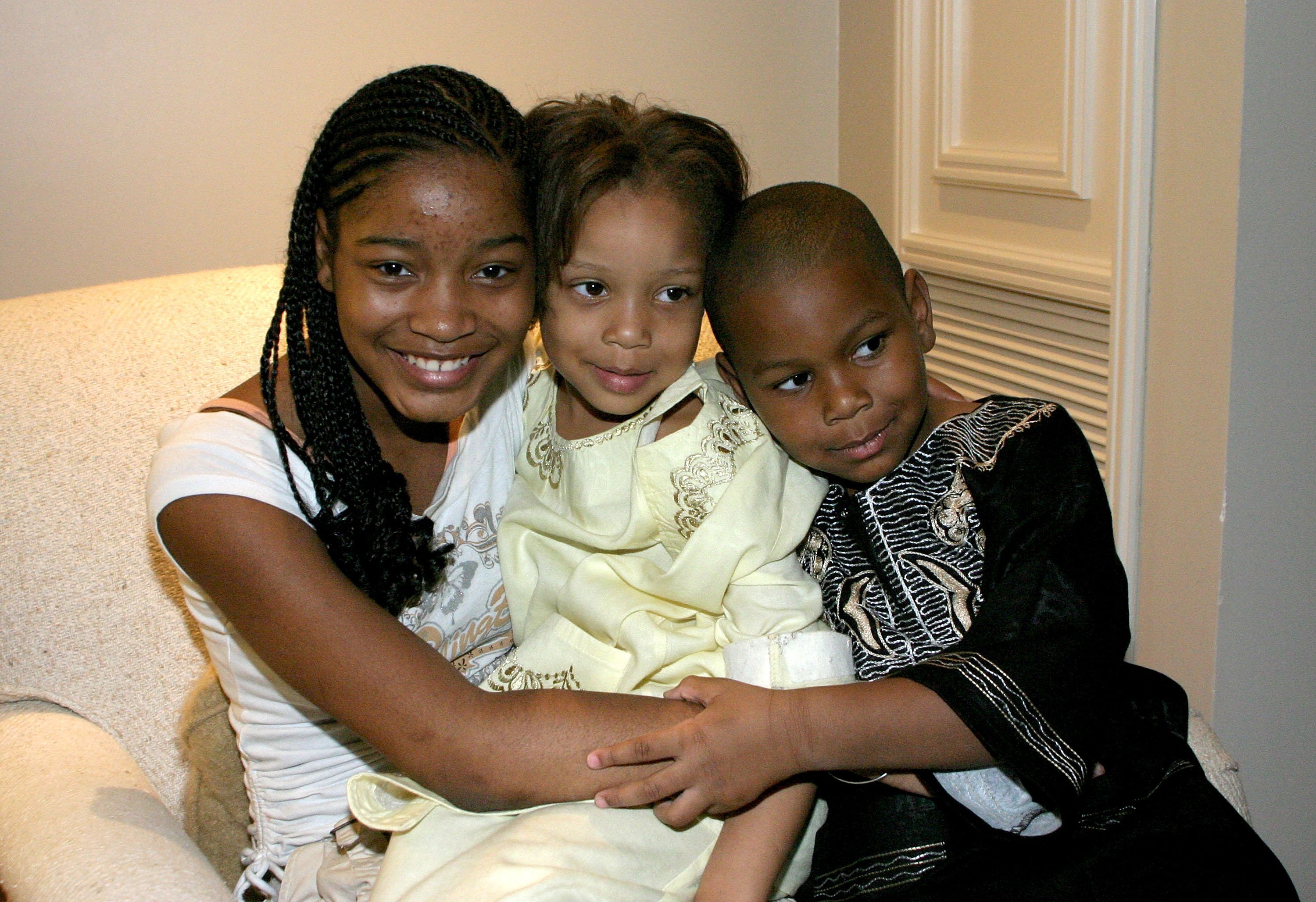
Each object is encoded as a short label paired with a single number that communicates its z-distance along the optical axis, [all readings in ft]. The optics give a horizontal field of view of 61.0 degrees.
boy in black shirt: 3.39
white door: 6.24
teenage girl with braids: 3.36
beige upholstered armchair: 4.25
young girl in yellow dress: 3.57
